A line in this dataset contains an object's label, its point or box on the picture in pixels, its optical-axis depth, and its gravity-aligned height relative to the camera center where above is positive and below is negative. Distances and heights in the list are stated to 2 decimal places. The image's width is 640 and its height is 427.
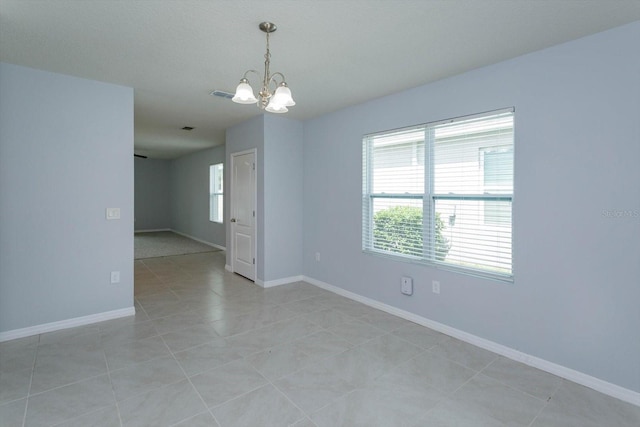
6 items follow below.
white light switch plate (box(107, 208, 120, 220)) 3.36 -0.09
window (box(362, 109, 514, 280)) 2.76 +0.12
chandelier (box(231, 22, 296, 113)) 1.97 +0.69
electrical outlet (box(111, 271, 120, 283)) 3.41 -0.76
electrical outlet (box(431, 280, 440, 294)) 3.18 -0.80
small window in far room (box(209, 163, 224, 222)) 7.96 +0.32
